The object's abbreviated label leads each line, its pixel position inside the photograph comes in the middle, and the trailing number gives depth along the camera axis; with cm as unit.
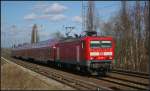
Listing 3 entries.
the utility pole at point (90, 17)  5144
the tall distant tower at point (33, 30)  10400
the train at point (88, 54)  2489
